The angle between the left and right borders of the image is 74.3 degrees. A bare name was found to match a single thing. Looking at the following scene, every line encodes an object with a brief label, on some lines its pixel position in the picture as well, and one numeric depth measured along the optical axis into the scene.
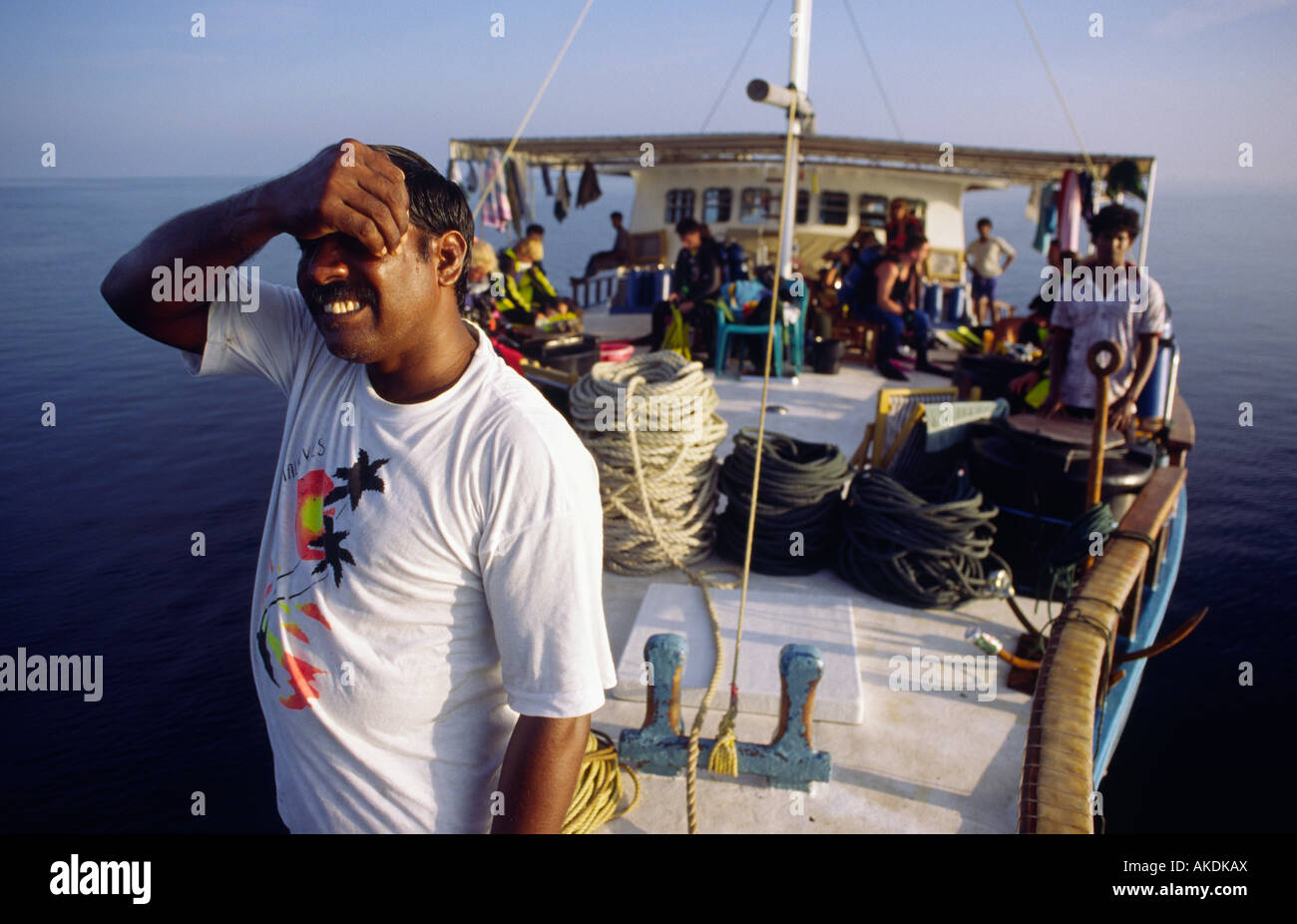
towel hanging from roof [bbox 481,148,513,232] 12.30
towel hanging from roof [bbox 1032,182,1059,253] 13.10
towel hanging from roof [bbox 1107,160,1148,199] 9.74
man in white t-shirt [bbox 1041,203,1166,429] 4.82
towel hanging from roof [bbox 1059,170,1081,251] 10.85
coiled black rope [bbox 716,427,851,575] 4.52
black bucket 9.36
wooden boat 2.29
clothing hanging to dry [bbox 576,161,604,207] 15.00
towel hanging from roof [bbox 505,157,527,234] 13.06
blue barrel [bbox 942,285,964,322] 13.70
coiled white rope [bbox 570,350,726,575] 4.38
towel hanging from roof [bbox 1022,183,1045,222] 14.57
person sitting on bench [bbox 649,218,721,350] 9.64
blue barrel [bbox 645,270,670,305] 13.36
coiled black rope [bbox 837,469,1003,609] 4.24
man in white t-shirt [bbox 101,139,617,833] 1.30
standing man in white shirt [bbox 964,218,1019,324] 13.63
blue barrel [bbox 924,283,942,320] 13.68
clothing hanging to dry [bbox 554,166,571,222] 15.63
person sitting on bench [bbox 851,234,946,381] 9.39
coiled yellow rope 2.61
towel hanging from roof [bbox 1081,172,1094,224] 10.75
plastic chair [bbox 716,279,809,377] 8.86
